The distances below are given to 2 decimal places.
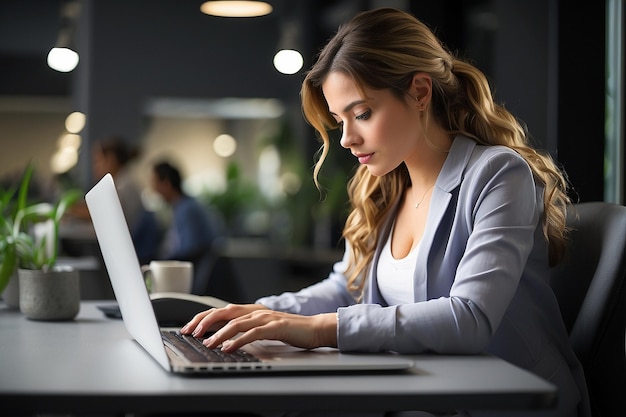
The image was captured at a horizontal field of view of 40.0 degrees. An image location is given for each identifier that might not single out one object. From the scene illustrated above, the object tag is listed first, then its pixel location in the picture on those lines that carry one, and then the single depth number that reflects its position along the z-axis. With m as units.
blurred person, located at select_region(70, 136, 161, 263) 6.89
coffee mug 2.18
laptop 1.23
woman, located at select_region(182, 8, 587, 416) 1.46
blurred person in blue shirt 7.12
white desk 1.08
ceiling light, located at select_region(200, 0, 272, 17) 3.93
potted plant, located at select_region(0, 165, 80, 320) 1.95
